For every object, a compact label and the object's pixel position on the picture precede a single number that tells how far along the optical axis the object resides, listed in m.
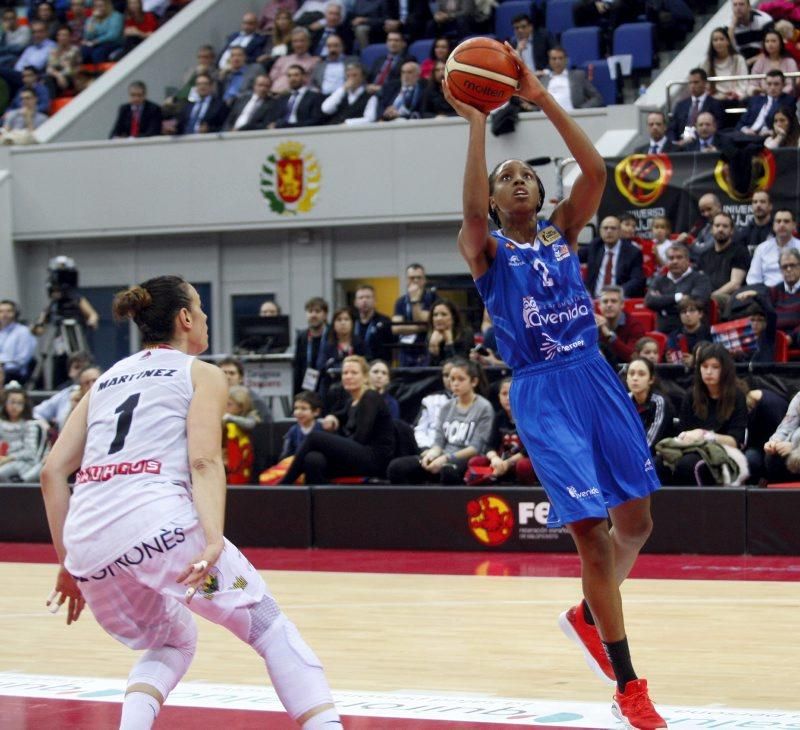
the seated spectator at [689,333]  11.48
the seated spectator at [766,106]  14.05
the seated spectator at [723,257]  12.72
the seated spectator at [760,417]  10.21
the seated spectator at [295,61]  18.33
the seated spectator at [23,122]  19.41
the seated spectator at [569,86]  16.03
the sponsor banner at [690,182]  13.58
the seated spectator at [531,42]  16.66
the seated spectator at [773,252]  12.37
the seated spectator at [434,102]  16.95
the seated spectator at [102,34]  20.81
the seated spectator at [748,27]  15.40
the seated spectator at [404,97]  17.09
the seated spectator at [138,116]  18.95
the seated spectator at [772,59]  14.76
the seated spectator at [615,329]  11.41
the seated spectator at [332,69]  17.97
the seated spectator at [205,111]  18.52
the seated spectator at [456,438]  10.84
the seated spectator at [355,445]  11.14
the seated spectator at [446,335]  12.31
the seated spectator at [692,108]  14.61
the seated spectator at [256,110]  18.19
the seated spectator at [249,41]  19.44
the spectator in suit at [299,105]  17.88
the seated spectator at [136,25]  20.73
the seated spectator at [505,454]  10.56
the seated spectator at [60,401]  13.39
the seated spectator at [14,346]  15.14
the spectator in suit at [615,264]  13.21
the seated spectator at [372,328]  13.08
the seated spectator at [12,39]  21.31
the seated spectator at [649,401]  10.13
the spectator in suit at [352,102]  17.52
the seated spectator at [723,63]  15.02
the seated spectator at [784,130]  13.77
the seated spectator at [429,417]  11.50
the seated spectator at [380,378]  11.61
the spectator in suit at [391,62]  17.52
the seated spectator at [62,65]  20.55
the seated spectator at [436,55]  16.85
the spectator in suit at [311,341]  13.36
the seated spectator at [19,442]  12.76
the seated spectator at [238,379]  12.57
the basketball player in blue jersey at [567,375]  4.89
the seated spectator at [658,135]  14.52
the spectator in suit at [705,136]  14.14
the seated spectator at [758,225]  12.98
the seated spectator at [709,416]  10.02
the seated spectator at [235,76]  18.73
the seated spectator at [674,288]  12.07
